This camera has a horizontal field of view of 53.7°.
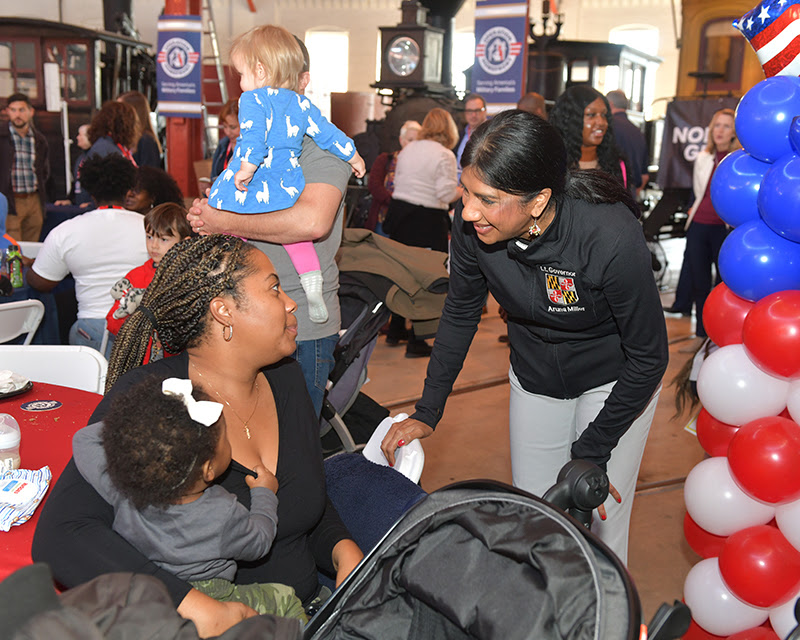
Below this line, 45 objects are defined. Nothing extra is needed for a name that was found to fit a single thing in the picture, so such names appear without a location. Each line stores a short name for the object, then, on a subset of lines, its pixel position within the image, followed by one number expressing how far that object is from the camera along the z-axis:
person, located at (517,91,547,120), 5.75
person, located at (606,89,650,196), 6.74
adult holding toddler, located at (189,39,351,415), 2.16
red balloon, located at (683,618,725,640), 2.29
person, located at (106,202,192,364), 3.12
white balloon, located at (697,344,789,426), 2.15
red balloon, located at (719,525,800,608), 2.04
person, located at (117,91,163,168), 6.24
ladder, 11.68
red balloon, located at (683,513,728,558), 2.33
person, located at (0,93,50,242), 7.49
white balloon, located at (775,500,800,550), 2.04
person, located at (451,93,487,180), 6.44
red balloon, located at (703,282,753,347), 2.31
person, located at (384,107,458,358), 5.51
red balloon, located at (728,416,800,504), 1.99
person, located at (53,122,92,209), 5.89
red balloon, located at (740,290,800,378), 1.97
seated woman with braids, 1.59
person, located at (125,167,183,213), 3.82
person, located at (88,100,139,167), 5.52
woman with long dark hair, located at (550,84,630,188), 3.56
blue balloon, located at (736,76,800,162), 2.05
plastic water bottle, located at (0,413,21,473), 1.68
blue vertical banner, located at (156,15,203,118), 8.52
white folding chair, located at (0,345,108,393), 2.55
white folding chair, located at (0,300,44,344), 3.15
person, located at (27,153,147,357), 3.43
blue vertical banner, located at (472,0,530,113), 6.60
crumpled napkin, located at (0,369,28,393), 2.21
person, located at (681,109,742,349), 5.48
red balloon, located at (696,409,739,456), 2.36
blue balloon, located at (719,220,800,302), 2.11
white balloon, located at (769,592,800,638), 2.05
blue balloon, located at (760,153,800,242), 1.96
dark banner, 8.36
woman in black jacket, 1.67
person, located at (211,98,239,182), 4.27
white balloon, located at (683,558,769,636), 2.18
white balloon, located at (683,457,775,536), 2.19
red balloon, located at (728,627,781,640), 2.17
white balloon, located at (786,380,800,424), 2.05
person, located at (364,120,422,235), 6.42
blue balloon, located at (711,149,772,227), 2.22
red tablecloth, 1.44
